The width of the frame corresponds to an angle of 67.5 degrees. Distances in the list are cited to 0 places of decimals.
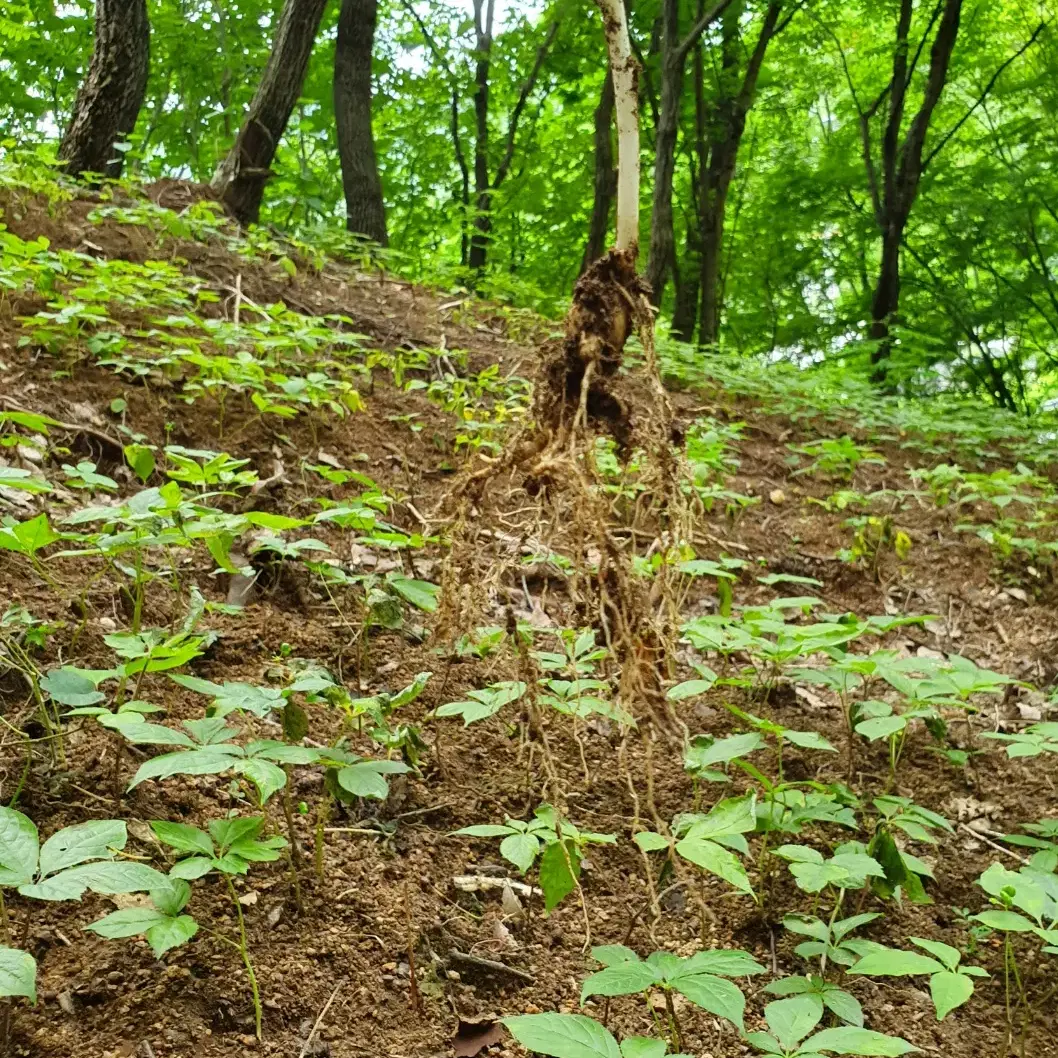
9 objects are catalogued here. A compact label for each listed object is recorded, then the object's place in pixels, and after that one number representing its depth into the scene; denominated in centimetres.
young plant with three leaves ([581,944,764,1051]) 106
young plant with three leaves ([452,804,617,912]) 139
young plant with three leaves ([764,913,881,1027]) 133
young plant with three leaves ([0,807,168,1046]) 97
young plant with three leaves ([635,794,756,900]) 128
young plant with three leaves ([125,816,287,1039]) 110
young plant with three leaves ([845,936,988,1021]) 122
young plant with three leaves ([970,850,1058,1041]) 130
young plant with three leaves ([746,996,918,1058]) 107
